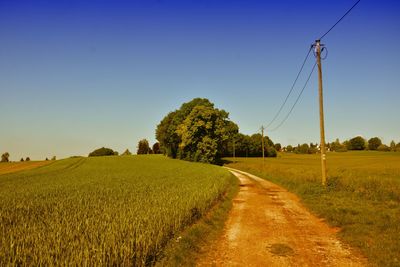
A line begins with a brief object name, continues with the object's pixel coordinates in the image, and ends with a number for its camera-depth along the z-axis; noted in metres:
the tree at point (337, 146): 169.45
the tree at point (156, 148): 148.25
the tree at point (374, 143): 149.62
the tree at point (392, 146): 133.23
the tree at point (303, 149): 163.88
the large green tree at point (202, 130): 63.19
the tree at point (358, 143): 154.88
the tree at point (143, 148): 158.12
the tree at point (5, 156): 129.82
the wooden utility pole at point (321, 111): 21.80
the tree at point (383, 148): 134.90
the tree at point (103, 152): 163.82
